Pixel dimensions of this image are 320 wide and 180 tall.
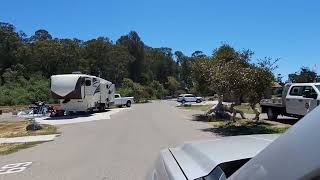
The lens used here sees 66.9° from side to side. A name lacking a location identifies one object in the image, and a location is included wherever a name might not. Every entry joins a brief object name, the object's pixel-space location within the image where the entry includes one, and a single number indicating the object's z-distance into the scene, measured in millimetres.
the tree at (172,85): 62715
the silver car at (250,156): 809
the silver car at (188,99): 36457
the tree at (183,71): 66880
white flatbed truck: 10942
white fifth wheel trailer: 19557
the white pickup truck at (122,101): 29702
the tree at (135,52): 64684
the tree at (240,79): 11174
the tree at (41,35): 59272
